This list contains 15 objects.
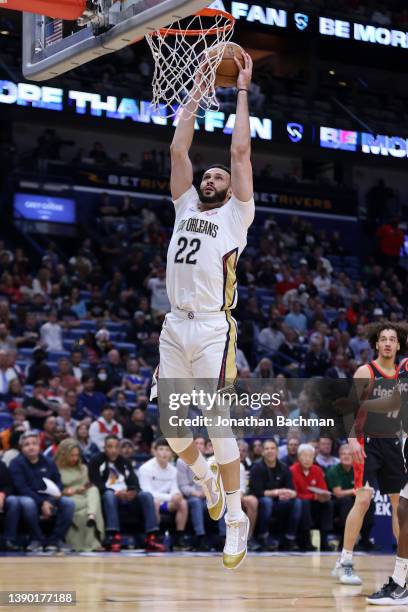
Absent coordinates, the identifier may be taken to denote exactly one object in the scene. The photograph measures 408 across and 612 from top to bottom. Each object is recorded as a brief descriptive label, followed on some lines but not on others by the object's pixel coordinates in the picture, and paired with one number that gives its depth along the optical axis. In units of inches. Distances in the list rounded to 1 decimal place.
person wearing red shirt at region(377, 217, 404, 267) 1032.8
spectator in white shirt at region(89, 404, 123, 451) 548.7
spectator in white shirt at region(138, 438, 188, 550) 511.5
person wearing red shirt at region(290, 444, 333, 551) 538.0
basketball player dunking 272.2
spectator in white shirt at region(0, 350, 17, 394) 589.9
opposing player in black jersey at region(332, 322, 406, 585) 352.8
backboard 245.8
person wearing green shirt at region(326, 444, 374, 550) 547.5
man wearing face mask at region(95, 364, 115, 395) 625.0
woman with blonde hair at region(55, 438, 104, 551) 491.8
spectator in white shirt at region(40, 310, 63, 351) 684.7
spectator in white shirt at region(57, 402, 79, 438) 550.3
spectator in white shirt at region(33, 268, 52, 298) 742.5
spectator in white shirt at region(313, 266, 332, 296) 904.3
